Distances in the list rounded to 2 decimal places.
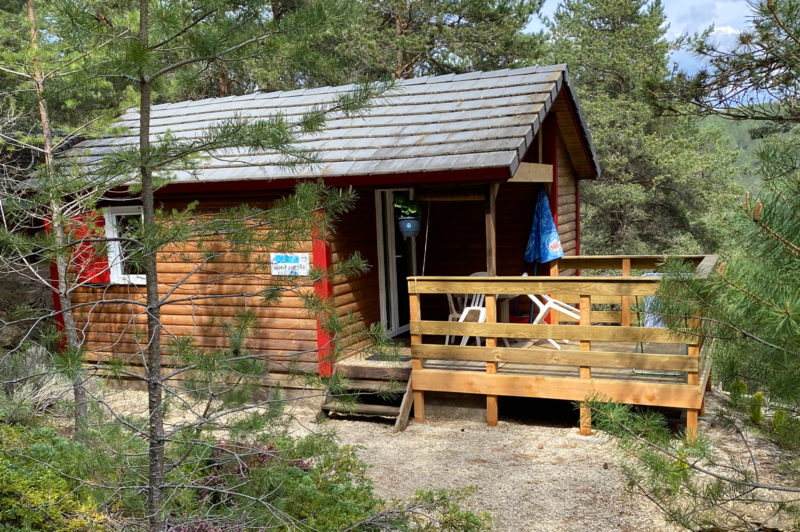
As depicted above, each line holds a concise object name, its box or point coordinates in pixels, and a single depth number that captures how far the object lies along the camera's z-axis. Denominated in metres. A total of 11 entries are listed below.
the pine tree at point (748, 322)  2.49
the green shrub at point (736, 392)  3.19
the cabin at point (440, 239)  7.07
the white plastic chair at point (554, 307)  7.85
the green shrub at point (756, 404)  3.41
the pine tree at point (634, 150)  21.03
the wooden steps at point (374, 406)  7.50
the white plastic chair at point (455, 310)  8.16
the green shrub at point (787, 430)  3.31
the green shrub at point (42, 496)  3.84
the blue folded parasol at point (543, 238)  8.96
